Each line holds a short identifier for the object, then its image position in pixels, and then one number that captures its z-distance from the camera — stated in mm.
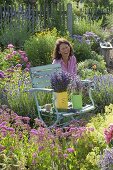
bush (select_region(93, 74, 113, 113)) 6535
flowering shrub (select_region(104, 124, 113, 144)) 3748
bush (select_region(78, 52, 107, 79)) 7900
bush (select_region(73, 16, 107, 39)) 13016
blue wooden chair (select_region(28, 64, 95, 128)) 5837
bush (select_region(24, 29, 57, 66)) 10047
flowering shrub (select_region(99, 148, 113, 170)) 3447
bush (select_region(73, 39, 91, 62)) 10539
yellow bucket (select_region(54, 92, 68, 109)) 5676
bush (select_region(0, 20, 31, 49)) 11398
